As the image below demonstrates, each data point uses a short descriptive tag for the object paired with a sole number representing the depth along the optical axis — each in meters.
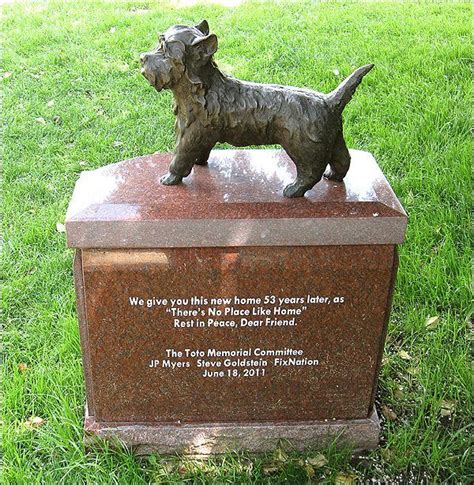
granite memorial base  2.79
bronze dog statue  2.74
